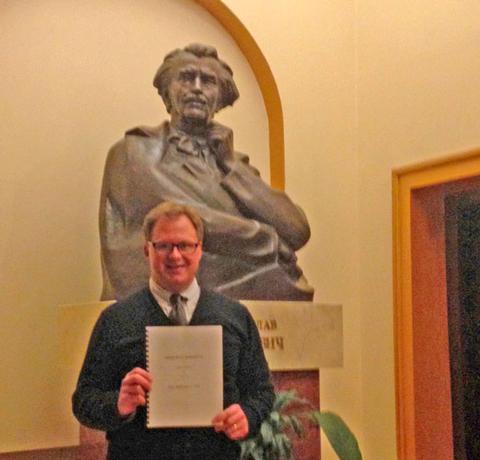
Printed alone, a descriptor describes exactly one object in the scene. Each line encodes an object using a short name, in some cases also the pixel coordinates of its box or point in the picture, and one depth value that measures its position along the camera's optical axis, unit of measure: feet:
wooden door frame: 10.91
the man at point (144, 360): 9.05
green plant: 9.61
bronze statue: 9.93
